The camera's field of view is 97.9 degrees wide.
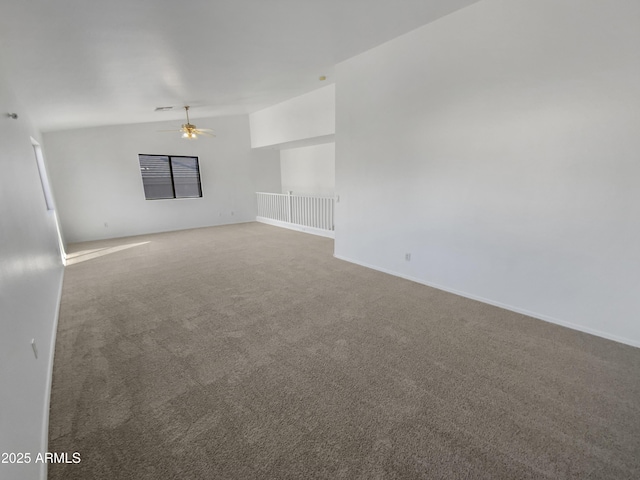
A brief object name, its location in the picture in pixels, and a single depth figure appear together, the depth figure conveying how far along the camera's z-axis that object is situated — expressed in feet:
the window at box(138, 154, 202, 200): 23.77
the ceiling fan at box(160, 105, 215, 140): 18.99
